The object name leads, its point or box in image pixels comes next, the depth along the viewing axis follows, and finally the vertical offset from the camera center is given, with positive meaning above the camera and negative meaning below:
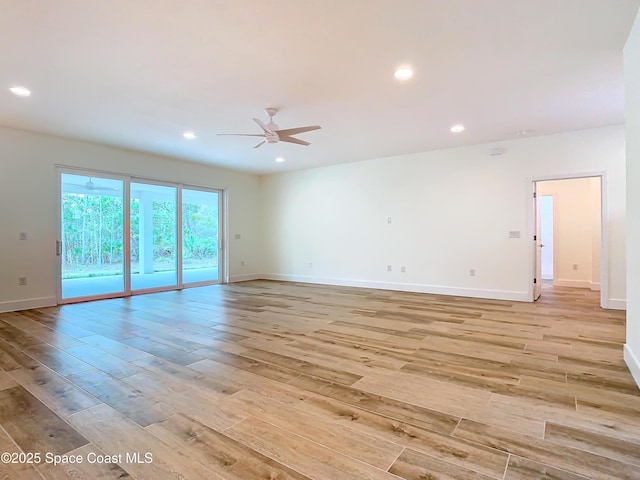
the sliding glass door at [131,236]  5.86 +0.05
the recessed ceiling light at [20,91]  3.65 +1.62
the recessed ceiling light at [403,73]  3.27 +1.62
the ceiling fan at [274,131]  4.18 +1.33
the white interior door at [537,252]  5.69 -0.27
